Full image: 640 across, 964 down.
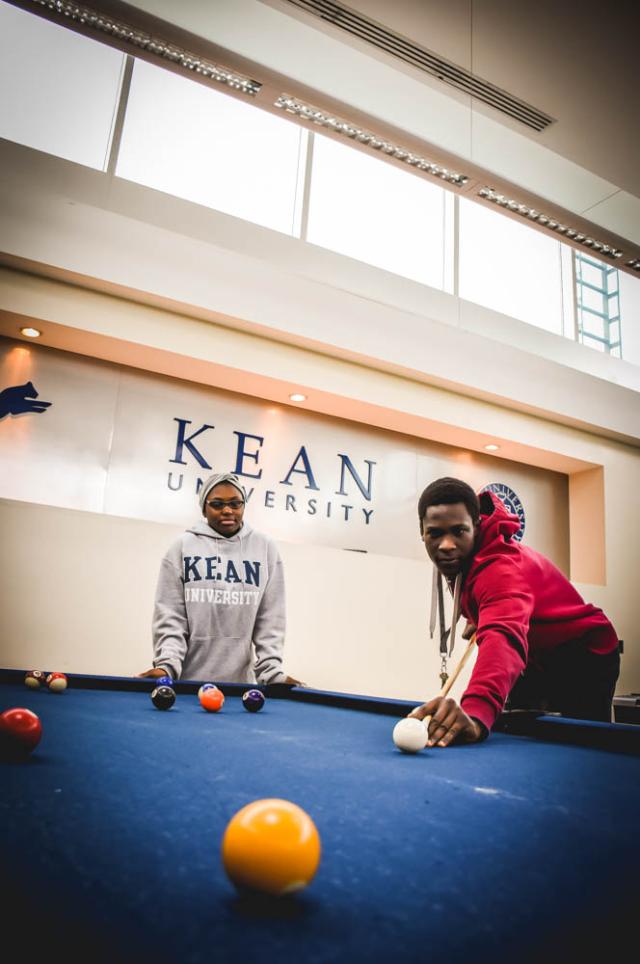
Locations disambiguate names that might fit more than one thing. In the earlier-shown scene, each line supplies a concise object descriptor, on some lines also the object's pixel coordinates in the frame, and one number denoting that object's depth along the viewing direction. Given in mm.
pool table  514
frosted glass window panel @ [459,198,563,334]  6492
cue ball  1425
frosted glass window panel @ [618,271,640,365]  7395
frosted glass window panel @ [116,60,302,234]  5023
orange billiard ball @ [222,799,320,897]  590
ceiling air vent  2951
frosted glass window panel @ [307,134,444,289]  5750
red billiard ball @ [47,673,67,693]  2178
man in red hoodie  1982
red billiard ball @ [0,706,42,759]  1136
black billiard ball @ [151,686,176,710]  1938
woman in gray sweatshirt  3232
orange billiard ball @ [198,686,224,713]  2006
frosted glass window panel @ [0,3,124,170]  4641
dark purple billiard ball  2084
